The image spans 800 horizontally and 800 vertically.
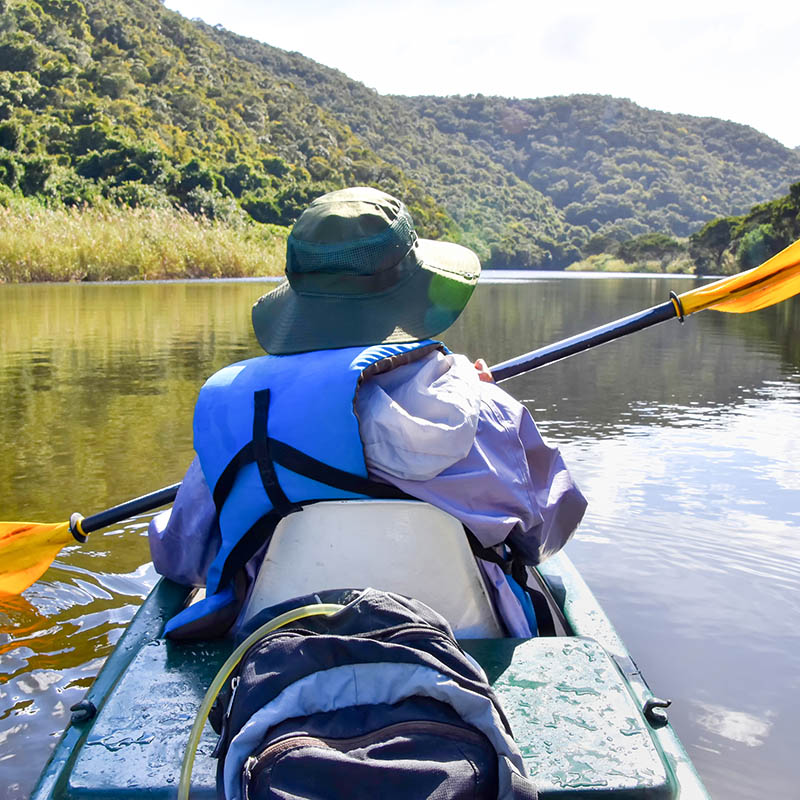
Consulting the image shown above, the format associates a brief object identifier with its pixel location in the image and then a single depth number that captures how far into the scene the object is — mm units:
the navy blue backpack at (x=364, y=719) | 1075
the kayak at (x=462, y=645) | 1302
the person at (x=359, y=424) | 1506
